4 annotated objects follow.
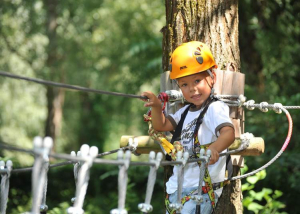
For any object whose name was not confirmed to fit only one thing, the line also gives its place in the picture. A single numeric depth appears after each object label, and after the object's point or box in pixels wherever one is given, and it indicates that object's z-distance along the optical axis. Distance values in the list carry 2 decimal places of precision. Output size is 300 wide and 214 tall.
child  6.25
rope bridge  3.97
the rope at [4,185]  5.28
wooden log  6.99
